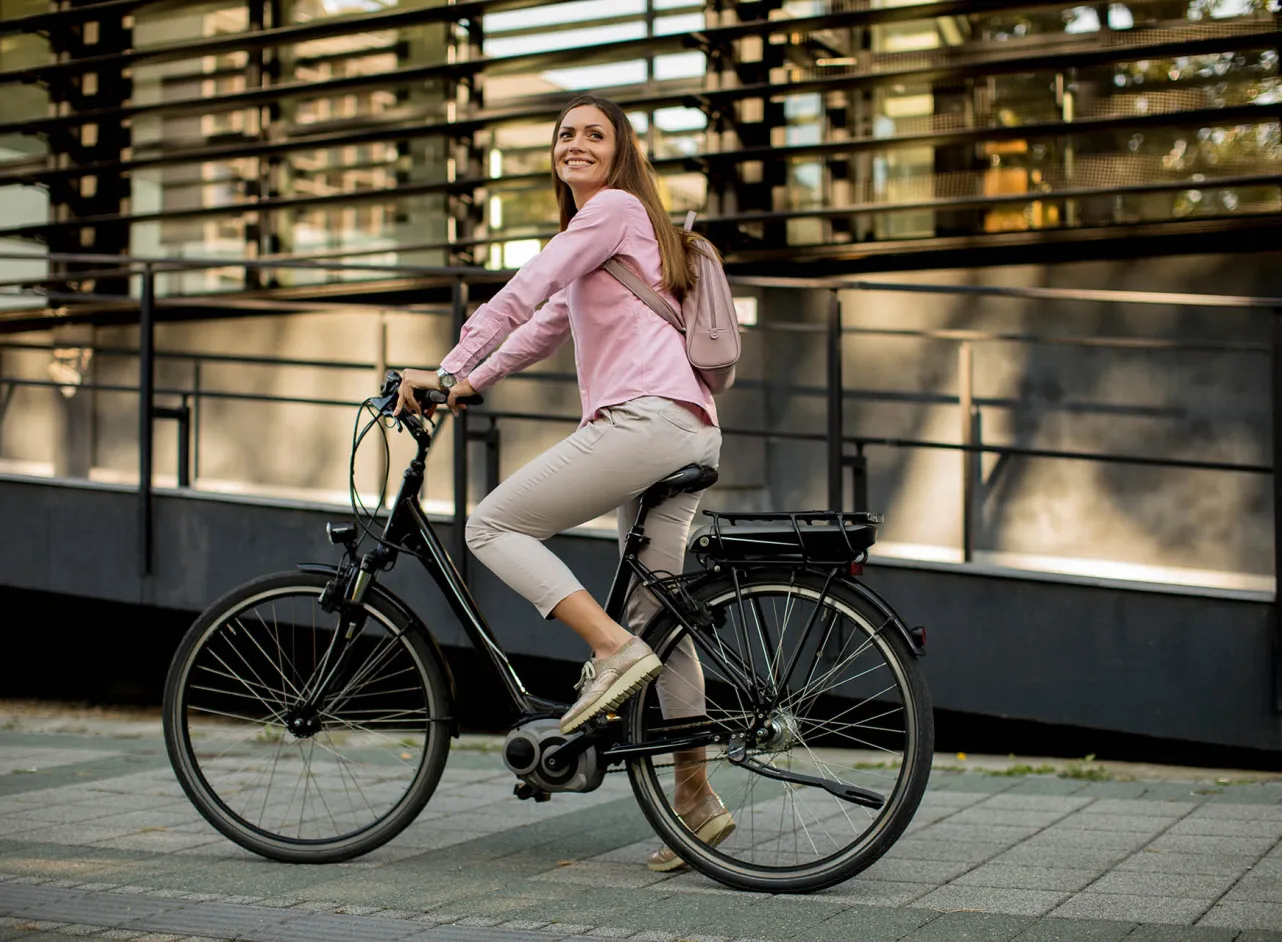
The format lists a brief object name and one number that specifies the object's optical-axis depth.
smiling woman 3.91
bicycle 3.79
